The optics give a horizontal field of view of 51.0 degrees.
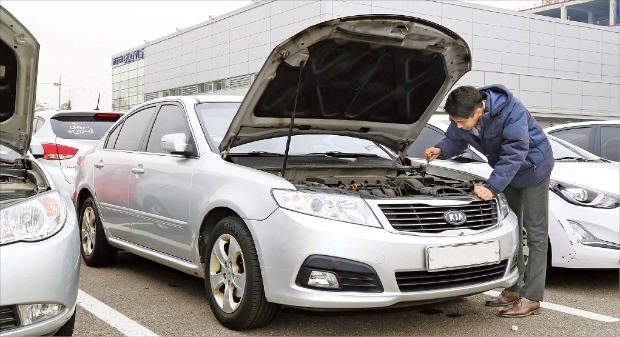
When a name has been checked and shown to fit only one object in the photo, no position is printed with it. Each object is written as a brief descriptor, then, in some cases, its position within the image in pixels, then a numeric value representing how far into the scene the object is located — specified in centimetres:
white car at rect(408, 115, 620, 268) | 475
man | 407
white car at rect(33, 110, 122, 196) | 721
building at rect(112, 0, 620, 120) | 3509
